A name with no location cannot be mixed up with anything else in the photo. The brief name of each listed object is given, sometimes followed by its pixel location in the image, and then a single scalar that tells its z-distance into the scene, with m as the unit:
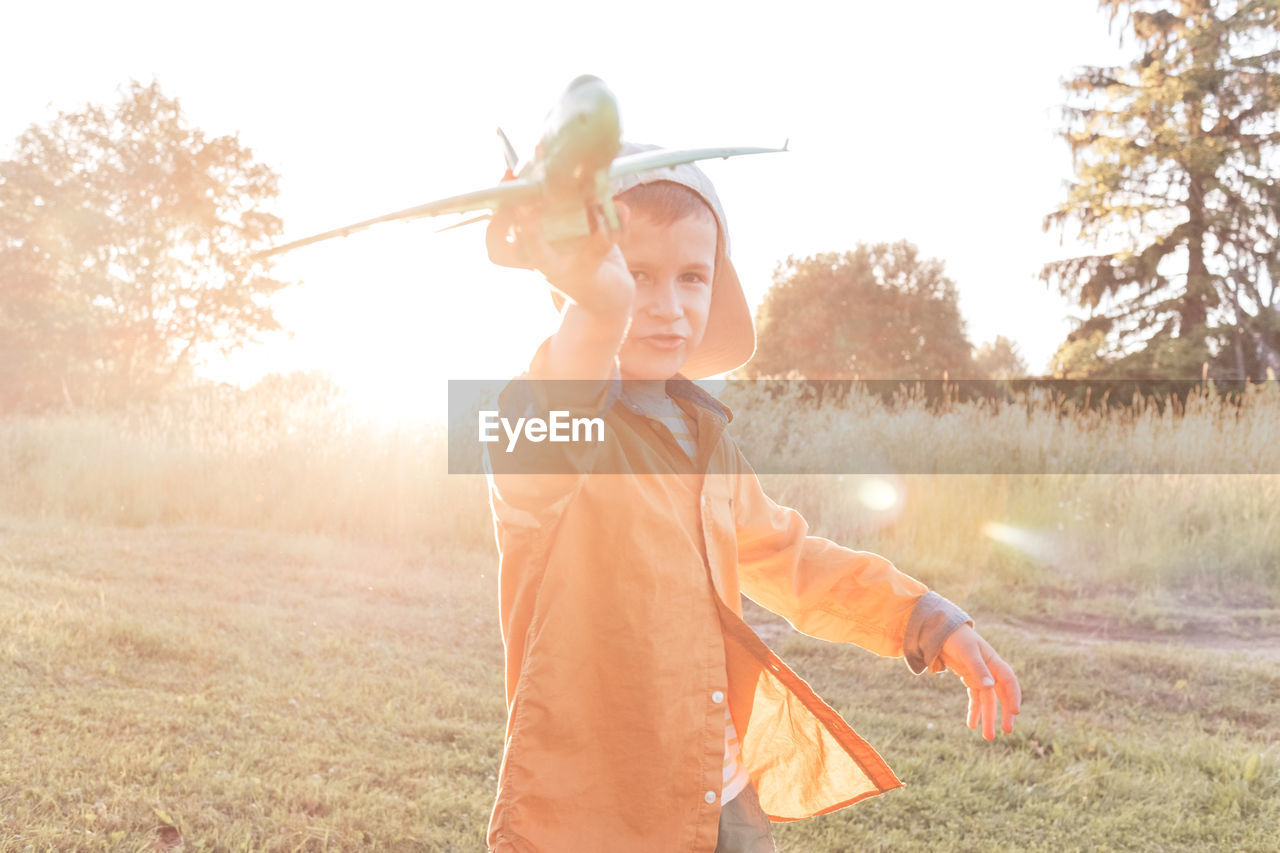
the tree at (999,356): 31.73
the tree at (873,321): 24.97
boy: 1.54
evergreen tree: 18.70
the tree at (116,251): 18.28
